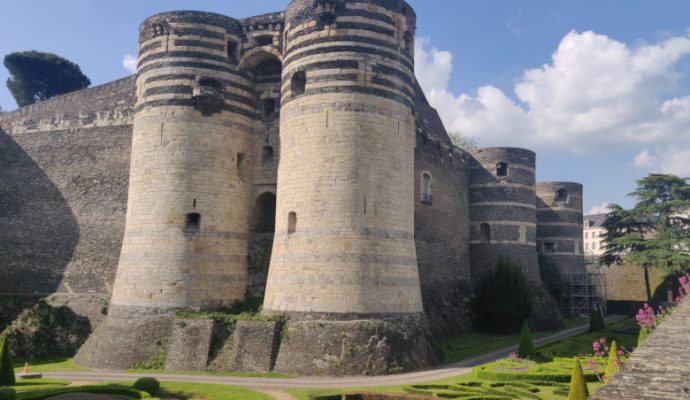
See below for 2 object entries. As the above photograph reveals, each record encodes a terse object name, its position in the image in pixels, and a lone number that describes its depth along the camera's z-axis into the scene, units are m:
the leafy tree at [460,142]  66.94
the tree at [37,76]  48.47
